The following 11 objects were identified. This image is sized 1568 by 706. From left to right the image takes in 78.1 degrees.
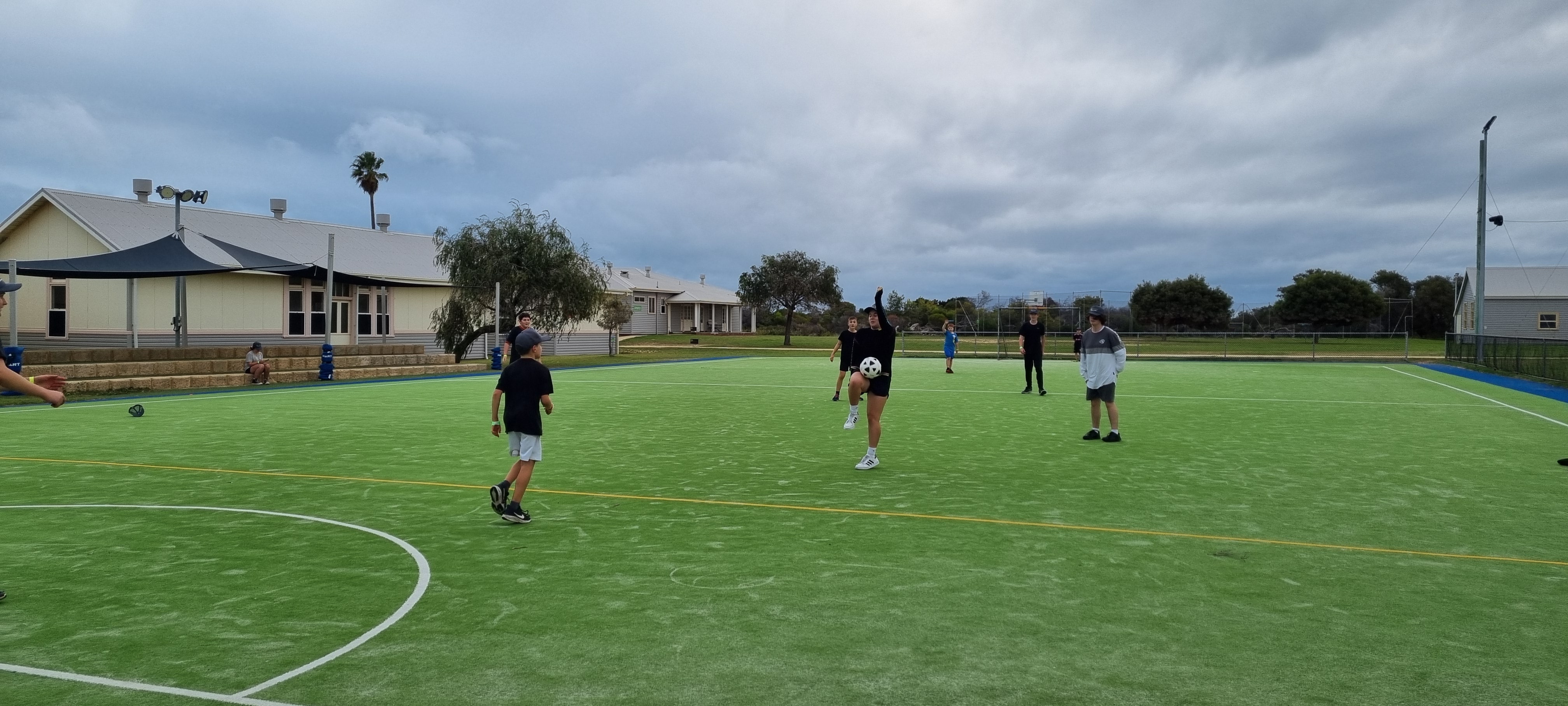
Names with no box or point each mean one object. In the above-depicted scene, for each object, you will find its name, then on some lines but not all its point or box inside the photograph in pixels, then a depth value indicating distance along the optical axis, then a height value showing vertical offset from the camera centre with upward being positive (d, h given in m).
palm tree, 77.88 +13.14
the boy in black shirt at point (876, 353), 10.77 -0.20
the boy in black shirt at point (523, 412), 7.68 -0.61
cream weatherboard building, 33.72 +1.64
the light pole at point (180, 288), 27.28 +1.43
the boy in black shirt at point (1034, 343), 21.92 -0.18
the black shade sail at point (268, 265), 28.12 +2.12
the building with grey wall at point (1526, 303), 59.41 +1.91
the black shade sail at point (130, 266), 24.88 +1.86
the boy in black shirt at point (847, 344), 17.58 -0.18
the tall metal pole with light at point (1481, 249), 35.78 +3.22
